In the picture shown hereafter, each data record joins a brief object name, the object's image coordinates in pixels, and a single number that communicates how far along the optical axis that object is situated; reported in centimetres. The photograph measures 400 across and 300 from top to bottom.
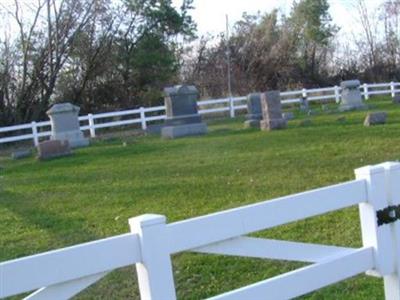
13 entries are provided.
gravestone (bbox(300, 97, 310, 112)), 2628
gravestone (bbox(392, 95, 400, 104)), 2462
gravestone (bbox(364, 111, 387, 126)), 1550
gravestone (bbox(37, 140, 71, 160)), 1538
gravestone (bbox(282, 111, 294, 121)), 2015
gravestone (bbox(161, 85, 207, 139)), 1784
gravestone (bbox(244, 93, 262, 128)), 2043
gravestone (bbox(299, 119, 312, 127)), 1731
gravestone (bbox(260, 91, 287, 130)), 1666
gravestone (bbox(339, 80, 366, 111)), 2288
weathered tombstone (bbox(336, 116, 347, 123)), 1752
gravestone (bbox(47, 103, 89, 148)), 1828
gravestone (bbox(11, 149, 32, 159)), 1742
